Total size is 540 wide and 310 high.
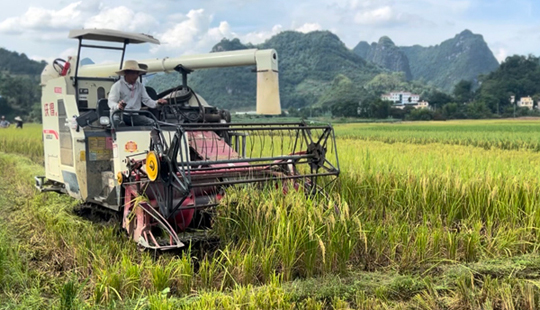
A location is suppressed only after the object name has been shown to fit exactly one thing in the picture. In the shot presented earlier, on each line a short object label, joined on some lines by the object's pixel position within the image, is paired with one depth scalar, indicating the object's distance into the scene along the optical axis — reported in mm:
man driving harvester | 5976
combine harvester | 4672
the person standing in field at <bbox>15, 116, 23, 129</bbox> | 30144
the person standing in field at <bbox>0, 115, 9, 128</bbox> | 33784
